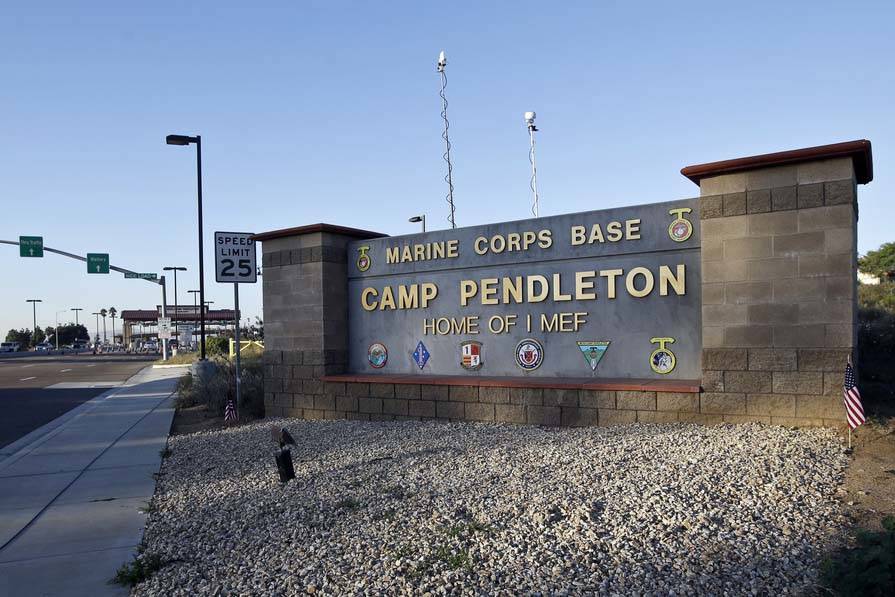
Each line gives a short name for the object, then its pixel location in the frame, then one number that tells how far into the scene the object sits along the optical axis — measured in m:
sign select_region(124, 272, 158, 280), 36.16
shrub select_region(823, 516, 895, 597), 3.52
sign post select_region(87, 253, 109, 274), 33.62
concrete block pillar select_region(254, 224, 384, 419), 13.06
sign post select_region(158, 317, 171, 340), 43.25
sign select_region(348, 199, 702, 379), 9.88
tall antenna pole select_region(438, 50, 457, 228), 17.11
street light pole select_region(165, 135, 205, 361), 20.82
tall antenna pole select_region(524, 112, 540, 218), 15.10
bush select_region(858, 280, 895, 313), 17.80
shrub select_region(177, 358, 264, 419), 14.70
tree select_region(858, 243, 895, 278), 41.38
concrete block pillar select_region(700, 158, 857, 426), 8.35
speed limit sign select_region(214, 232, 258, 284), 14.07
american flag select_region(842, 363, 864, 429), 7.36
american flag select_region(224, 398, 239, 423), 13.27
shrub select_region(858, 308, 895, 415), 9.11
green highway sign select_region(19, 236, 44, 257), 29.23
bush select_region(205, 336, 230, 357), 41.31
